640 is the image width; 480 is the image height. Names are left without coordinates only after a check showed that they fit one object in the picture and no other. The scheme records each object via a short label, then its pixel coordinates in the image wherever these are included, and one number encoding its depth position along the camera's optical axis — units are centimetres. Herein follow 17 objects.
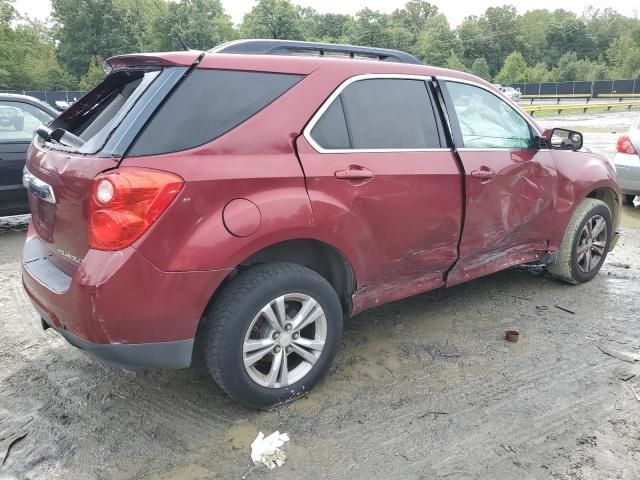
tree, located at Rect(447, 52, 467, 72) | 8322
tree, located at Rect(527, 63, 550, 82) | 7854
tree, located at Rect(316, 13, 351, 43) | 11100
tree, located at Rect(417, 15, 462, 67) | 9481
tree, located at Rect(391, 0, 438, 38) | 12462
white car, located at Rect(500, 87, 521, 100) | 4776
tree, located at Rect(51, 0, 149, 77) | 7762
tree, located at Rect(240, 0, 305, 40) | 7509
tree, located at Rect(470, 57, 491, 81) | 8925
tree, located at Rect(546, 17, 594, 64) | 10450
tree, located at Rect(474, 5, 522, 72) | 10738
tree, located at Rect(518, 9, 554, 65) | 10825
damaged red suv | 238
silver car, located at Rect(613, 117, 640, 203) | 717
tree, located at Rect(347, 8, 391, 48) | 9625
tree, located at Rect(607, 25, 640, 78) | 7856
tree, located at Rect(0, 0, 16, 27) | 6259
